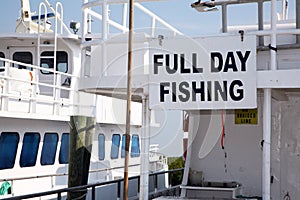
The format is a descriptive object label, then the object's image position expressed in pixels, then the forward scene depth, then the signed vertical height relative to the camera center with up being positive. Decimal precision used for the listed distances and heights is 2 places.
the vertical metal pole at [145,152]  5.71 -0.25
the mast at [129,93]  4.67 +0.37
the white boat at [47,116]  11.30 +0.38
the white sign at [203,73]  5.25 +0.67
